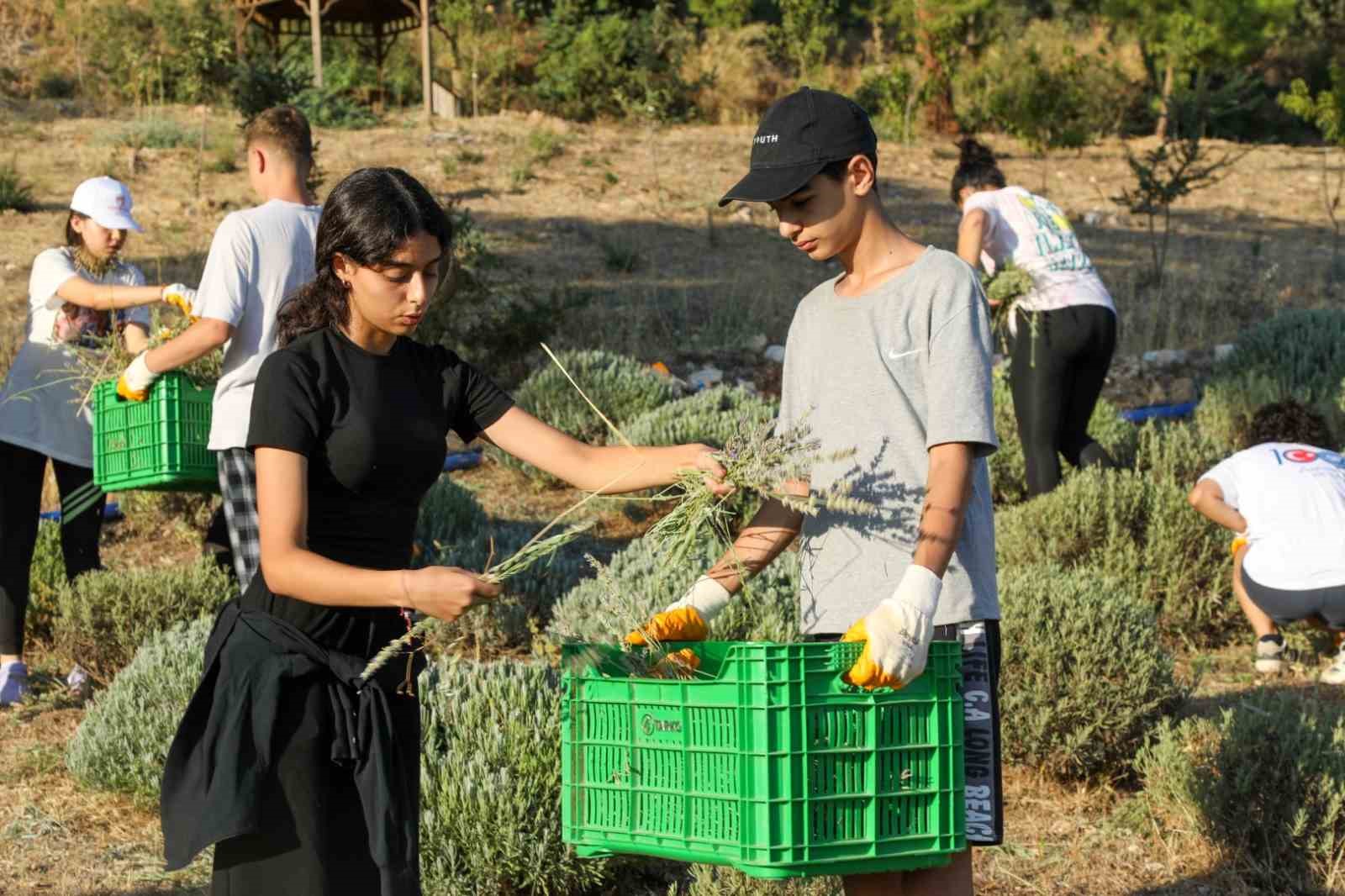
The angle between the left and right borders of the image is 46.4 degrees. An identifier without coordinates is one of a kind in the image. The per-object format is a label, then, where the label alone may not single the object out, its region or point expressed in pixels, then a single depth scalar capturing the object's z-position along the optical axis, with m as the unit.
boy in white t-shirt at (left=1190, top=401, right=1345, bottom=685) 5.36
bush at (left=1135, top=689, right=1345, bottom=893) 4.11
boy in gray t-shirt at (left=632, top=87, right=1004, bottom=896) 2.56
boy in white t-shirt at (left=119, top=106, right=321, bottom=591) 4.55
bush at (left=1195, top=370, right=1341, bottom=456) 8.62
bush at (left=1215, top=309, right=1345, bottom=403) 9.38
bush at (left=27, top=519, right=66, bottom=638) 6.51
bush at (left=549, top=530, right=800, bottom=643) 4.95
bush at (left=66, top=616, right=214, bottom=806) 4.74
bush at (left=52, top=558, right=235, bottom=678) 5.89
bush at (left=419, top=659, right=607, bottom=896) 4.00
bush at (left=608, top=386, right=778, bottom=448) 7.80
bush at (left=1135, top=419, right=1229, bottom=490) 7.55
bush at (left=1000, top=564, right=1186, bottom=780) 4.80
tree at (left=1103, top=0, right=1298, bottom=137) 21.56
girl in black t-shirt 2.46
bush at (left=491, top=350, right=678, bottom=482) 8.83
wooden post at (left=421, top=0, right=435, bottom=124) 19.17
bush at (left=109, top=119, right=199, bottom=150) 16.25
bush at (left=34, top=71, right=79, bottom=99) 21.30
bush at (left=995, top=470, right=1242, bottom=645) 6.38
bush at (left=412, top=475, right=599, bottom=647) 5.98
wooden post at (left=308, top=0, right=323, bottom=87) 19.21
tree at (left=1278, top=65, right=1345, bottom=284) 19.75
